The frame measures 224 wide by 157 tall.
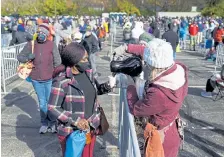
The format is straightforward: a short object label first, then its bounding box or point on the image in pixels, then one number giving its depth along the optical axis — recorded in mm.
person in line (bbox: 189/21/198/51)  17375
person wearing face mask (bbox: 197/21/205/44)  20033
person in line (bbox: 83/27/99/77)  8836
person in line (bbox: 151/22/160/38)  14856
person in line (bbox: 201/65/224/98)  7500
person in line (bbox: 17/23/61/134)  4997
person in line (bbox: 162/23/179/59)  11861
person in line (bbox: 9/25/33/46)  10828
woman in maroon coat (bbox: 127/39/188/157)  2441
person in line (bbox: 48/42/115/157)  2977
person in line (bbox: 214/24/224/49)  14420
